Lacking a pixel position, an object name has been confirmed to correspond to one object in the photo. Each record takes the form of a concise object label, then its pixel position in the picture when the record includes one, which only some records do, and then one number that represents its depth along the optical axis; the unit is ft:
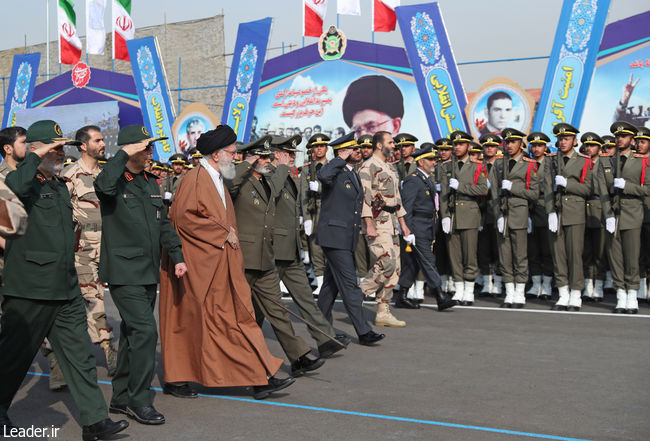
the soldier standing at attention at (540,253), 40.57
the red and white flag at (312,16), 62.75
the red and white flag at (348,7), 63.36
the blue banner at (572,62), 47.09
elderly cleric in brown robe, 20.24
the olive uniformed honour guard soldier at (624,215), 35.40
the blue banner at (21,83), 87.97
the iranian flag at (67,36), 86.12
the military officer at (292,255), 24.81
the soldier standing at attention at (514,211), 37.91
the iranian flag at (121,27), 78.69
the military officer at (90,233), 23.54
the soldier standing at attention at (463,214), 39.01
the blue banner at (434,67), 53.47
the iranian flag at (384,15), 60.39
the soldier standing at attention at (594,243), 38.96
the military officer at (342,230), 27.45
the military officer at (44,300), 16.63
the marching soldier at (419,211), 36.83
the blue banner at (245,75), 63.36
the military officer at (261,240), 22.98
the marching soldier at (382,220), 30.94
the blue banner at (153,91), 73.10
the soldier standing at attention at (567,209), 36.76
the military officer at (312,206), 43.09
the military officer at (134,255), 18.30
